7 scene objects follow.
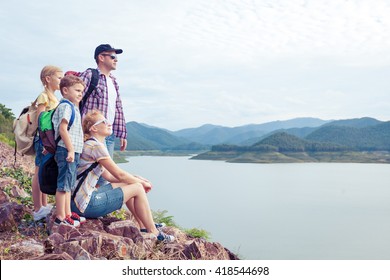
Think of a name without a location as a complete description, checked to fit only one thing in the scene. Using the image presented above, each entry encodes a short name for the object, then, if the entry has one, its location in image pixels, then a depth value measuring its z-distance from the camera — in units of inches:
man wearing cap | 211.9
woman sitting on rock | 180.1
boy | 174.7
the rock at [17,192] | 259.4
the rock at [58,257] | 151.7
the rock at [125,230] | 184.4
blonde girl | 201.2
